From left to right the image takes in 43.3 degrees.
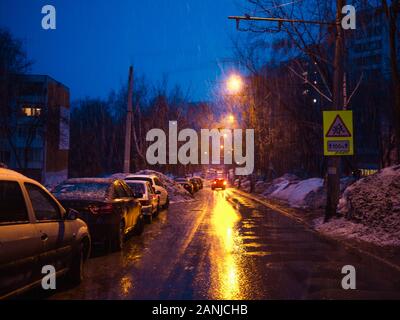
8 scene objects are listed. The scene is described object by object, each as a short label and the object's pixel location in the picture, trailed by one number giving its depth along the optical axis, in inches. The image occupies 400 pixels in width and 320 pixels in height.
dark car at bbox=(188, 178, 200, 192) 1943.2
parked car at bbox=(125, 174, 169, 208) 911.7
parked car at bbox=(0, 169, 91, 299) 223.9
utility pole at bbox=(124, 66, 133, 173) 1233.4
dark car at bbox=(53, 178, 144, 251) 410.3
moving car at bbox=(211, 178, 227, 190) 2315.7
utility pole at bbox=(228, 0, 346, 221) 675.4
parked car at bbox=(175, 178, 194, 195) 1717.5
